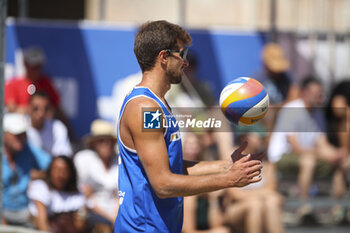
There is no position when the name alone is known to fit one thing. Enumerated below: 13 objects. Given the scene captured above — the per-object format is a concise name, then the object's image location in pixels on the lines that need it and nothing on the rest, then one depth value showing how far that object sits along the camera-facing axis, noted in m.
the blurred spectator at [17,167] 14.51
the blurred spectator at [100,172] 14.44
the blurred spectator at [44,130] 15.44
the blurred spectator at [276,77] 17.33
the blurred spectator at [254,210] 14.45
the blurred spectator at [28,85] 15.70
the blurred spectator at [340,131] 17.20
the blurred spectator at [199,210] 13.85
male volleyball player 6.82
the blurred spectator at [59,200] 14.21
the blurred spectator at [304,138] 16.52
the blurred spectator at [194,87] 16.37
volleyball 8.05
